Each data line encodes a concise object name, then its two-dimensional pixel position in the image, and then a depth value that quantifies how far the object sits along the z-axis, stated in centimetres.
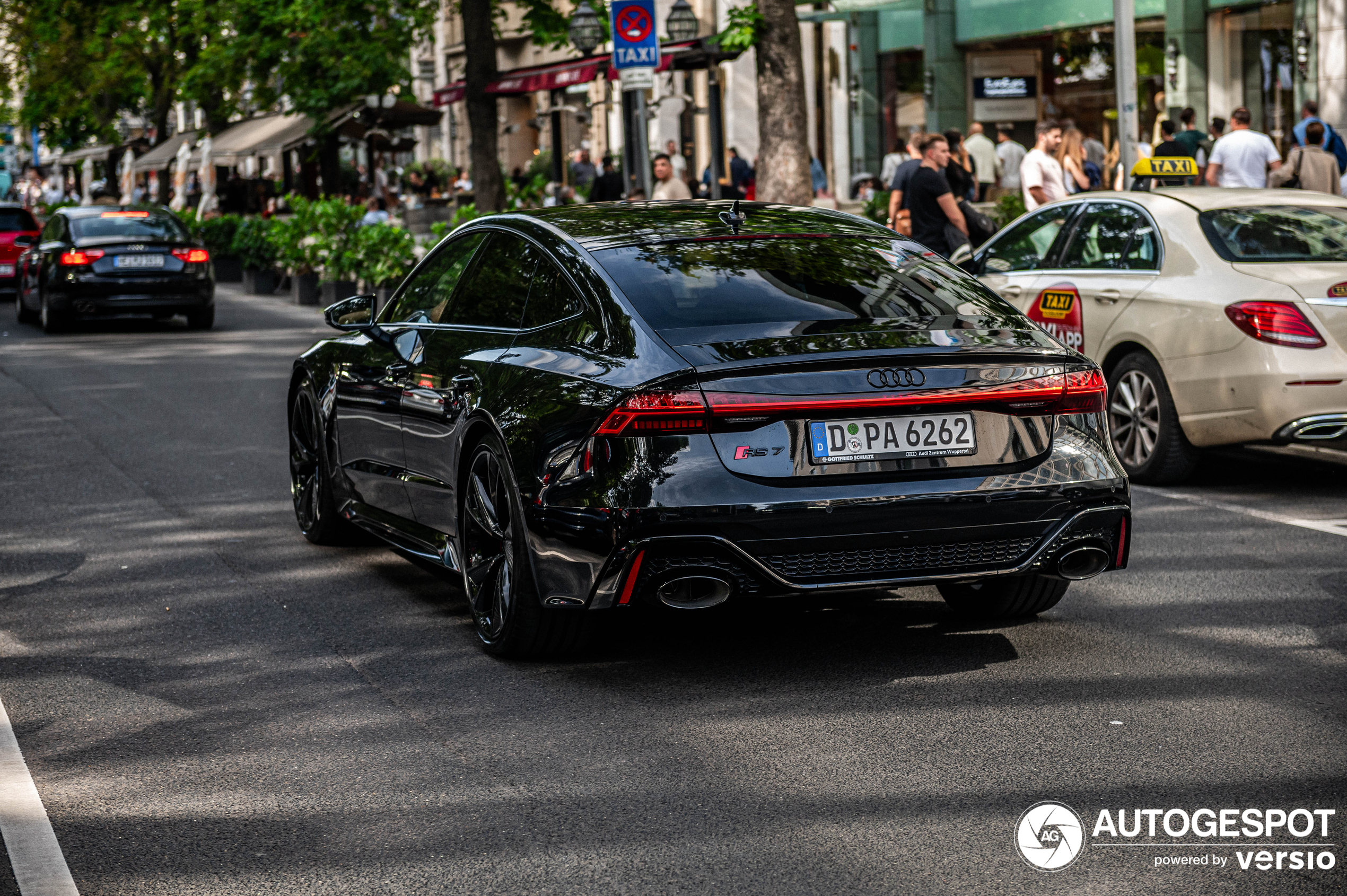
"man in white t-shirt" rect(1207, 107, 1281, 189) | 1808
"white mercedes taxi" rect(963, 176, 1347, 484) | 869
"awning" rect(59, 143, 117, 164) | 7369
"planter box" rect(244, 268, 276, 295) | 2855
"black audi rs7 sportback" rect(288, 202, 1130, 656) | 520
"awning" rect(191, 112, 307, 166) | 4288
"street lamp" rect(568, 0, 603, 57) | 2091
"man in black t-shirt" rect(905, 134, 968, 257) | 1507
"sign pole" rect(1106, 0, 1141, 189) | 1652
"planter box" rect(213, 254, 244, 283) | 3241
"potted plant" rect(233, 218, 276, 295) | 2850
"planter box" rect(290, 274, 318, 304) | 2556
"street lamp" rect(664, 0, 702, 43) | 2194
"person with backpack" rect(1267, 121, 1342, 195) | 1723
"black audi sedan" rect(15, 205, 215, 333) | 2139
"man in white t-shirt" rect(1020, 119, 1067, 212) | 1794
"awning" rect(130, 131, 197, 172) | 5459
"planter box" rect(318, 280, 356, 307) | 2400
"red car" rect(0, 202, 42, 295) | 2903
